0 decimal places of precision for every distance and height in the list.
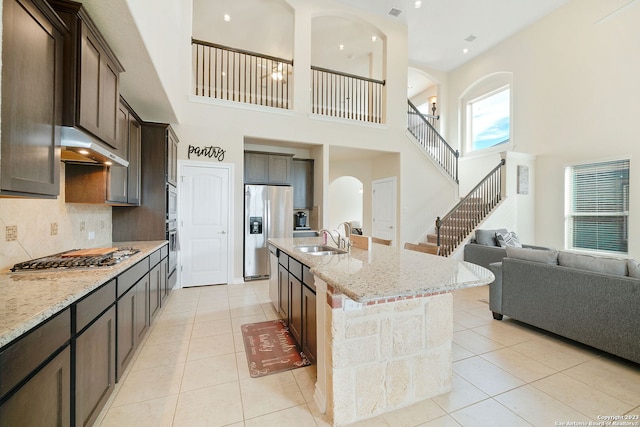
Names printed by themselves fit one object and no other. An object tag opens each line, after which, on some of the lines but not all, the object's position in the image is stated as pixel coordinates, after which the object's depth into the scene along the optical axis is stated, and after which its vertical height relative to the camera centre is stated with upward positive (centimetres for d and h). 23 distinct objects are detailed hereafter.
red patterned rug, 223 -125
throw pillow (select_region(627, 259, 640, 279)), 222 -42
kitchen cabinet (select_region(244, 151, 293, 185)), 524 +91
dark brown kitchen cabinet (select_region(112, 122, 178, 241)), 352 +20
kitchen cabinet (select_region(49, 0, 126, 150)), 169 +95
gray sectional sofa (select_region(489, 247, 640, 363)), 219 -75
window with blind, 471 +20
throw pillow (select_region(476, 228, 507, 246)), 509 -41
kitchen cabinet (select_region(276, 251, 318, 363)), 211 -79
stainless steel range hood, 171 +46
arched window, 680 +274
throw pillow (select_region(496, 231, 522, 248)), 497 -43
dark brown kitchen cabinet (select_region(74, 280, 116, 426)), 137 -79
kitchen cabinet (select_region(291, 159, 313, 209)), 587 +68
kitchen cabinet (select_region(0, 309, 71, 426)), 90 -63
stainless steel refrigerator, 488 -15
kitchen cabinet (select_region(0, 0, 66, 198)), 123 +58
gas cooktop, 174 -34
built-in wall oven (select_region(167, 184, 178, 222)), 379 +15
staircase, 557 +9
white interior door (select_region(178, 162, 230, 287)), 445 -18
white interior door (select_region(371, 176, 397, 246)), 634 +18
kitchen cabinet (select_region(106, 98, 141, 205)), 271 +51
